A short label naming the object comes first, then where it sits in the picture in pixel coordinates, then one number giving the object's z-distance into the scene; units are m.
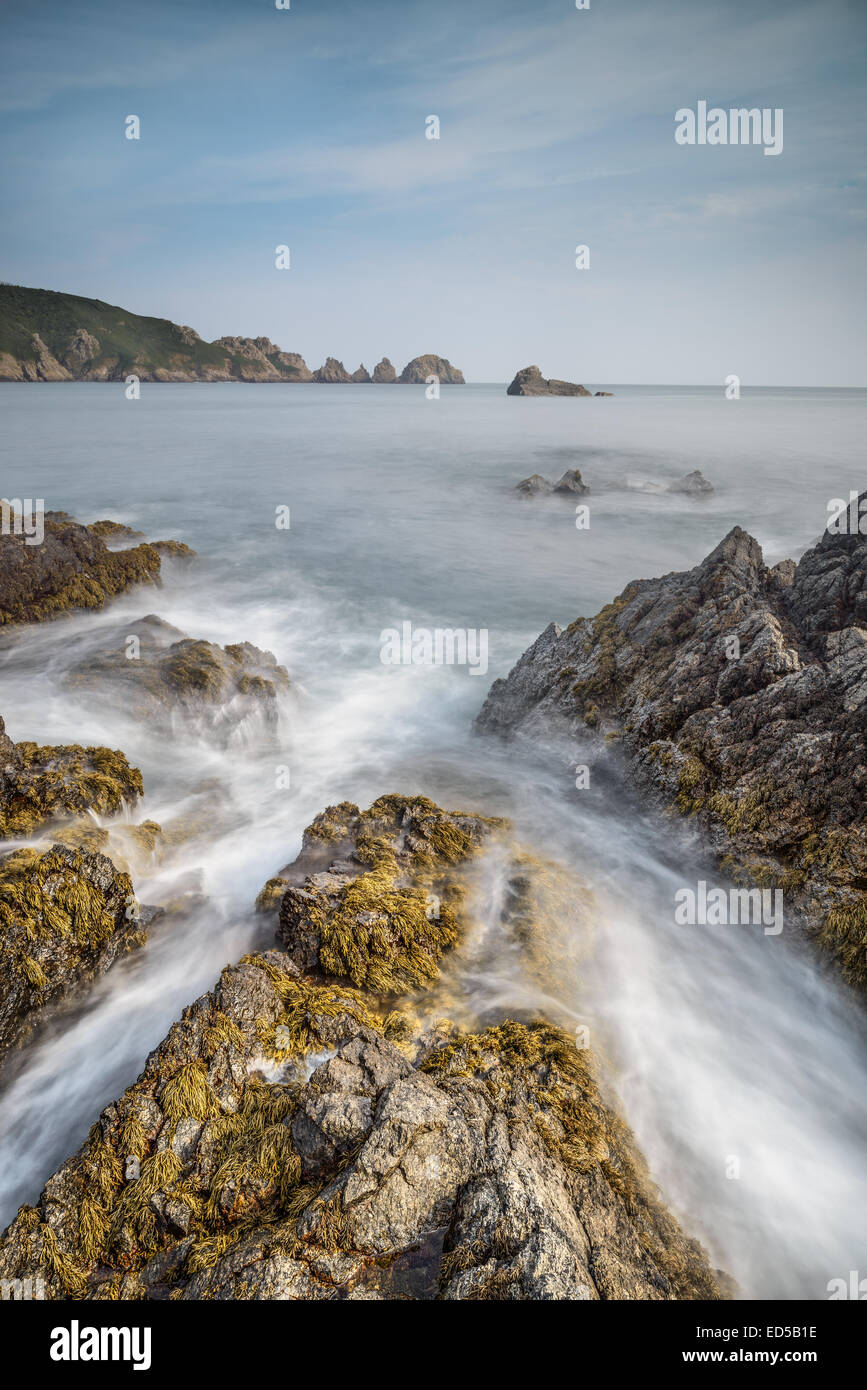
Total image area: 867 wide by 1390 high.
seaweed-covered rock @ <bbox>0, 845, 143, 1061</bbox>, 6.48
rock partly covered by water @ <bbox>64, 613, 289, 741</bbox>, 12.98
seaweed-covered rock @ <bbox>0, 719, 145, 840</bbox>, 8.48
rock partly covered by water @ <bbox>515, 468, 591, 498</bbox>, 38.53
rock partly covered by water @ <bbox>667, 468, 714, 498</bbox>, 38.91
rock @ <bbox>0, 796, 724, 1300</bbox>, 3.80
